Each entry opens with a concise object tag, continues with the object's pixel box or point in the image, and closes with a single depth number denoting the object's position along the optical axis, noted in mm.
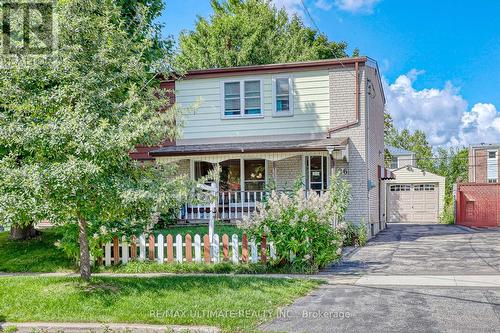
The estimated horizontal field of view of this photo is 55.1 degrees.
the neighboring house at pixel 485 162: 39094
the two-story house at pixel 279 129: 17000
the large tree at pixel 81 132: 7652
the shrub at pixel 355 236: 15328
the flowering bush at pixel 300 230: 10039
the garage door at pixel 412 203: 31625
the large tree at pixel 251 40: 31484
